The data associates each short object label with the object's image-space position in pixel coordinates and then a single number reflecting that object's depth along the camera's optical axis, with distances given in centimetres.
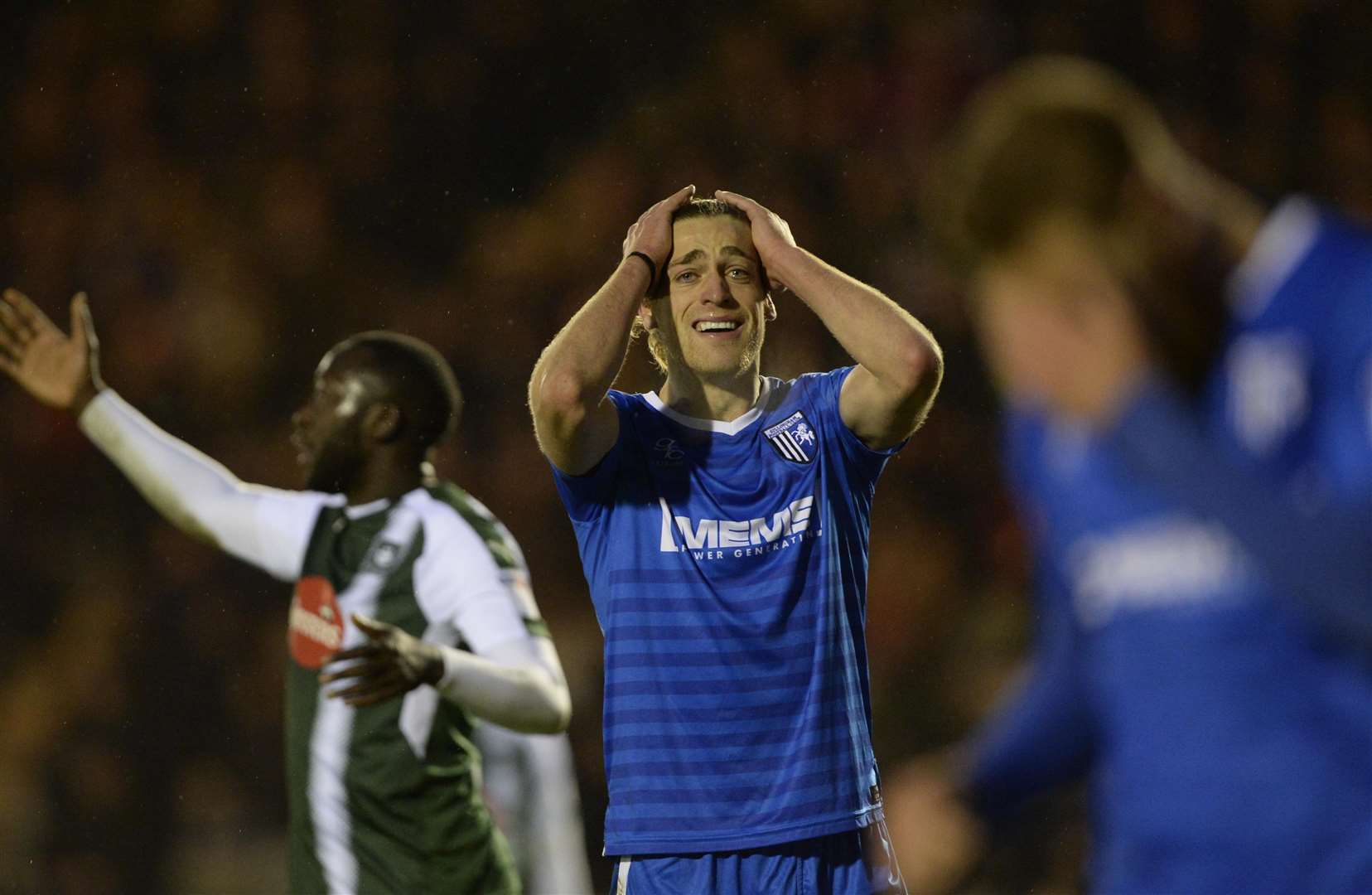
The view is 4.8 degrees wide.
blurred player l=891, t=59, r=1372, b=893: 2100
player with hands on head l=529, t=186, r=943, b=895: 2401
